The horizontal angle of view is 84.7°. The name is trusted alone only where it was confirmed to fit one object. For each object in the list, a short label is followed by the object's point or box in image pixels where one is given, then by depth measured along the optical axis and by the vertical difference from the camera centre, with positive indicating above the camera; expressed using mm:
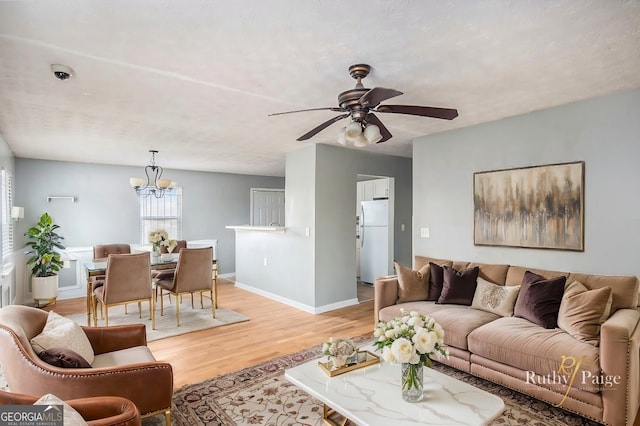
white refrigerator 6258 -549
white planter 5273 -1174
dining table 4105 -705
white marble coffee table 1748 -1029
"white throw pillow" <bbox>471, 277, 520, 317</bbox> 3188 -809
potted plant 5305 -798
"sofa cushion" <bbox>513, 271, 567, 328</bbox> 2801 -740
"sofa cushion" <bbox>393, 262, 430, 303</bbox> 3701 -786
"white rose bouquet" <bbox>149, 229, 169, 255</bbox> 4996 -404
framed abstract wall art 3176 +43
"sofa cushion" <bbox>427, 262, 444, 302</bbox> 3694 -751
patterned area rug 2369 -1416
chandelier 6926 +459
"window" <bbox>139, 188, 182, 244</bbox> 6977 -45
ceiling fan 2230 +647
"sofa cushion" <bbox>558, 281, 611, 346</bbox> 2473 -745
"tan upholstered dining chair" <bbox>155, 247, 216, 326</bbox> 4496 -847
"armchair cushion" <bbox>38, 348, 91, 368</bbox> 1882 -801
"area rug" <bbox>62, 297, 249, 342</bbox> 4258 -1446
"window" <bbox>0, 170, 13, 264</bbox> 4266 -60
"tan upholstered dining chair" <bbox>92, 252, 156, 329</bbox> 3990 -829
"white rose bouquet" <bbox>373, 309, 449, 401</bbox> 1830 -713
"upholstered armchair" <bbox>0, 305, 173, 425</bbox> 1751 -880
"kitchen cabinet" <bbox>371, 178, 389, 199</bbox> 6500 +440
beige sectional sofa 2158 -992
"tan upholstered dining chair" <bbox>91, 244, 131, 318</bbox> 5398 -610
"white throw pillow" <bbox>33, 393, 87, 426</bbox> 1266 -752
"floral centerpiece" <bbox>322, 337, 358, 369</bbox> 2256 -906
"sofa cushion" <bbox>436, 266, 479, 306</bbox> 3500 -766
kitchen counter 5581 -300
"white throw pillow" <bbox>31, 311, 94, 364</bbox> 2014 -760
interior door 8531 +121
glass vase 1879 -924
